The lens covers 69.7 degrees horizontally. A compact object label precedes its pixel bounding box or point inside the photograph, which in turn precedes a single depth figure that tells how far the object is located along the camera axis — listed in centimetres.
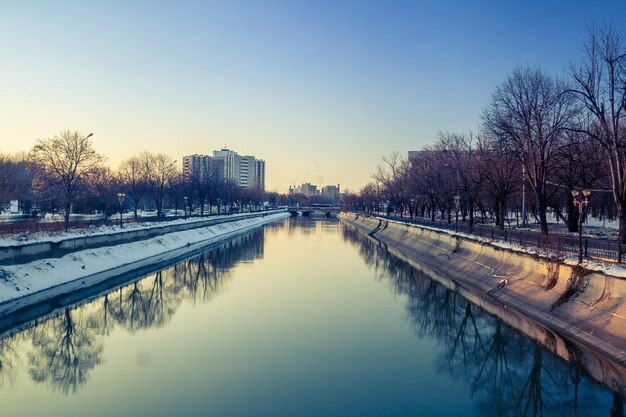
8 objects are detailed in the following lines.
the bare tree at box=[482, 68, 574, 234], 3403
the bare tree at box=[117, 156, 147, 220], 7731
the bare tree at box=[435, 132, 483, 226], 5071
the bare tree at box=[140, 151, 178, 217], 7888
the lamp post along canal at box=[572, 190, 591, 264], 1954
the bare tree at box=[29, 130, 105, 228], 4788
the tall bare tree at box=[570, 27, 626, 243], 2527
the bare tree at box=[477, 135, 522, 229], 4362
